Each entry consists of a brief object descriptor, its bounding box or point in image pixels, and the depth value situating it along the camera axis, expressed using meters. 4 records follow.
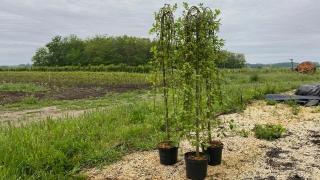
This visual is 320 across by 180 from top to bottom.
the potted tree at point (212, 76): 4.03
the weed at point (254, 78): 15.74
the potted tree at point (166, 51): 4.24
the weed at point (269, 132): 5.22
